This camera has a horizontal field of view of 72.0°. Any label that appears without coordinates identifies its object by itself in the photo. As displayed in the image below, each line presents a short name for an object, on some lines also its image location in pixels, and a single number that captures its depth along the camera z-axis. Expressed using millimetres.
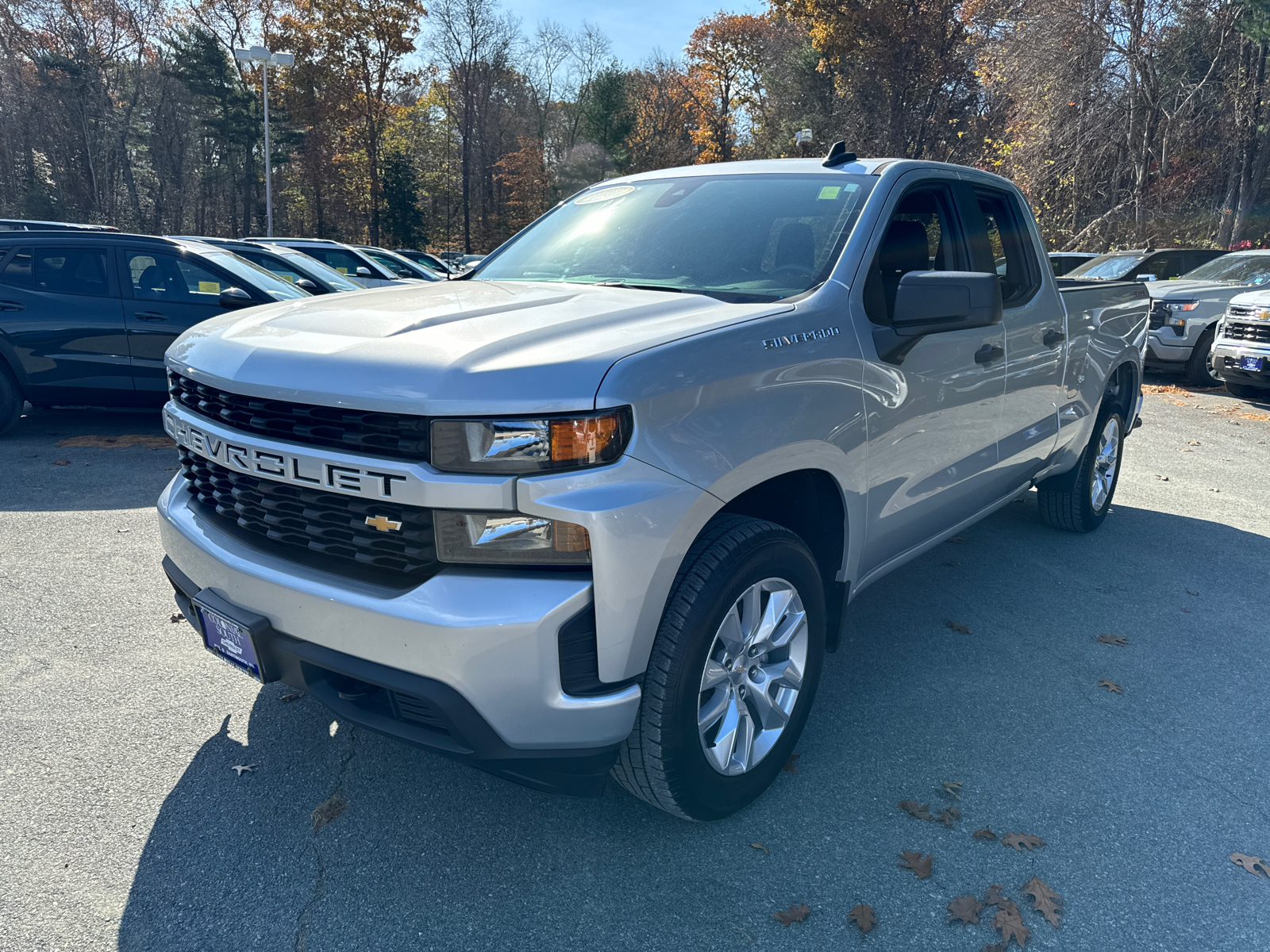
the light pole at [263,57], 21969
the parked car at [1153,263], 14688
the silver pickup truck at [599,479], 2031
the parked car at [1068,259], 16334
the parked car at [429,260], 22484
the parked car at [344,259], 13602
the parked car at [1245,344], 10305
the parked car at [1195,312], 12094
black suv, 7285
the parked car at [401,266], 15800
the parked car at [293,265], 9250
